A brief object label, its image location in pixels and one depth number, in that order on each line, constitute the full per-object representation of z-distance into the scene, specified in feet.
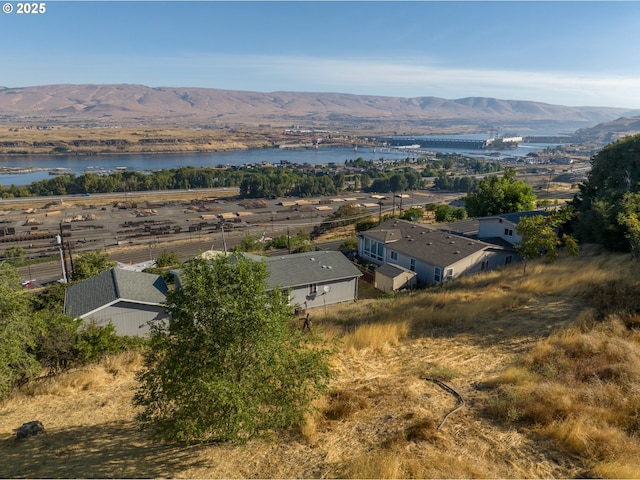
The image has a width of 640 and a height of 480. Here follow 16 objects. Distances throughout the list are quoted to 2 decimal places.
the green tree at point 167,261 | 155.02
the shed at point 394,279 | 106.83
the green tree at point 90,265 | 127.34
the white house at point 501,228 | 124.06
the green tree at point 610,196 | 92.53
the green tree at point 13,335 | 41.91
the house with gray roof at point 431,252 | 108.88
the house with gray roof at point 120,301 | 78.07
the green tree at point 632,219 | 75.92
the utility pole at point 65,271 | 140.17
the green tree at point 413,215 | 203.10
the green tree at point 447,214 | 195.21
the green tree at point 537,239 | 79.77
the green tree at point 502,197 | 154.81
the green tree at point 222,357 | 26.61
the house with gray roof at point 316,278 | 94.53
